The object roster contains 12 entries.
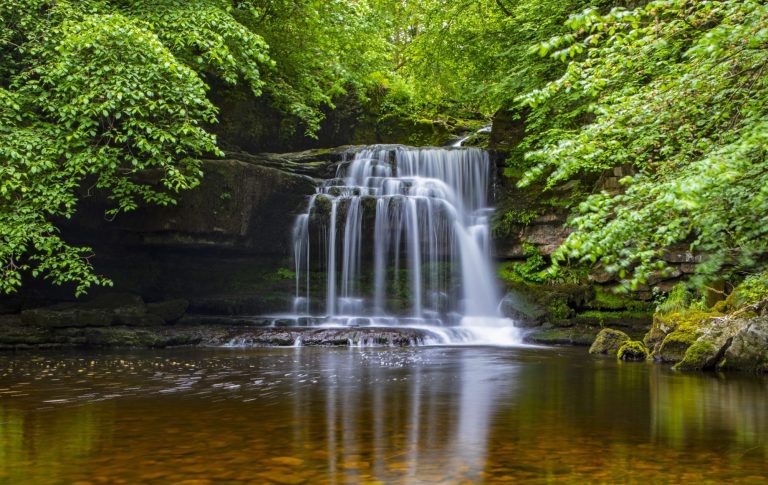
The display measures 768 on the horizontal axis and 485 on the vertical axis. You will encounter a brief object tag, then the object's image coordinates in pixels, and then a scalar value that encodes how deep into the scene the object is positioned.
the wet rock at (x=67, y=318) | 13.05
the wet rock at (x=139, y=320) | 13.96
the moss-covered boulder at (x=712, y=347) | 9.16
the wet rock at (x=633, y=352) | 10.66
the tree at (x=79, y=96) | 9.94
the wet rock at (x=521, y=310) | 14.70
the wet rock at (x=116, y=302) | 14.05
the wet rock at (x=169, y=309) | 14.88
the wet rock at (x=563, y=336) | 13.30
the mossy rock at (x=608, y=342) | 11.58
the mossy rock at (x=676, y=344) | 10.07
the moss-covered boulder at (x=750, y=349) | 8.76
